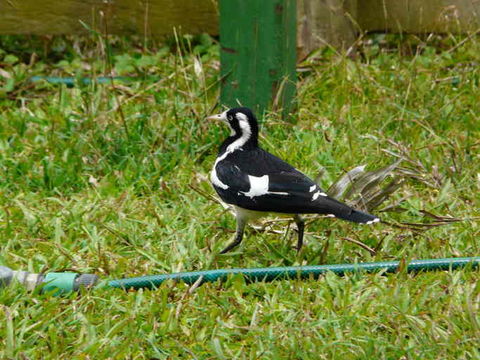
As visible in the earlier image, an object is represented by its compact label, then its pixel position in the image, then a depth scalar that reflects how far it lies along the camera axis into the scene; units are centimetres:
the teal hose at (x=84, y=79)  1203
